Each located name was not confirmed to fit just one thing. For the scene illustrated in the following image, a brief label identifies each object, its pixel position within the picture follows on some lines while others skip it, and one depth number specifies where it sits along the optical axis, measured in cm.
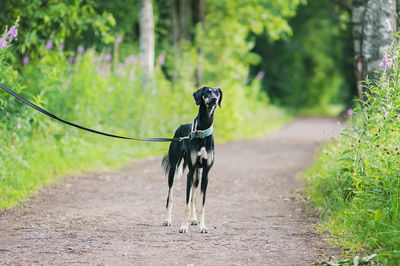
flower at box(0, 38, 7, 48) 1380
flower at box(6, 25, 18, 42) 1418
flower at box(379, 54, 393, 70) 1082
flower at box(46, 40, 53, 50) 1946
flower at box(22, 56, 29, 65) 1929
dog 1134
